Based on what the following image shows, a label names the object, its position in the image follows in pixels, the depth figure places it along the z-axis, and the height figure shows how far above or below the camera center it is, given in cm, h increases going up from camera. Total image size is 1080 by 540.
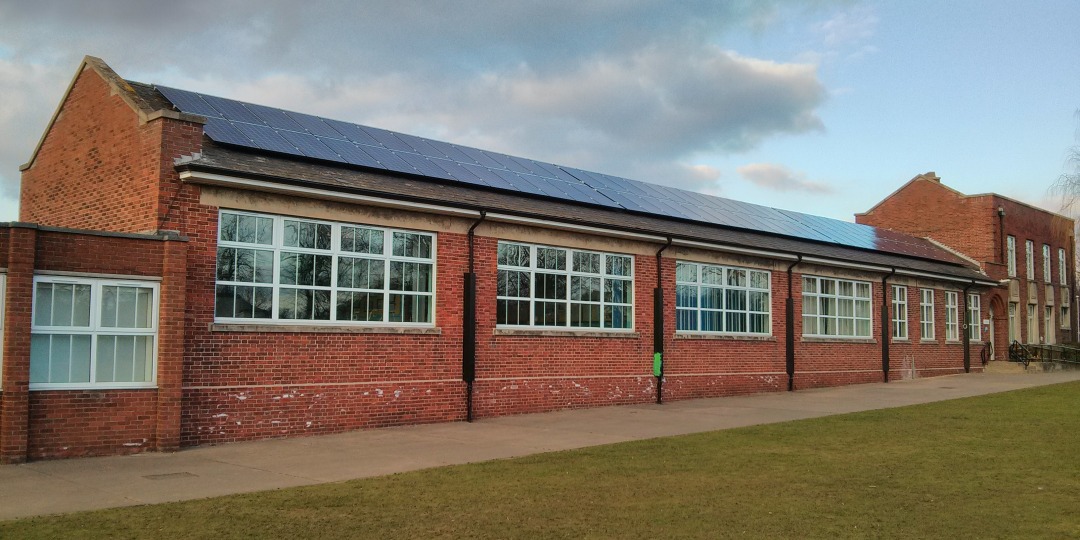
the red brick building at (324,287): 1220 +84
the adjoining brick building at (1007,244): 3719 +418
